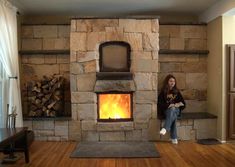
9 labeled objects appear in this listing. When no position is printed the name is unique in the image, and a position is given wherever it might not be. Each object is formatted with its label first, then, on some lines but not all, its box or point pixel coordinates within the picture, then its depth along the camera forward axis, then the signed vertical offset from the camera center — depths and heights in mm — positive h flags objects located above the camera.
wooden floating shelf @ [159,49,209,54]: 5291 +527
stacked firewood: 4957 -330
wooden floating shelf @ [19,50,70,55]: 5223 +525
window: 4223 -77
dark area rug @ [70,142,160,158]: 4016 -1086
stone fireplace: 4738 +95
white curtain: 4129 +445
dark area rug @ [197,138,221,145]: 4660 -1075
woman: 4664 -449
